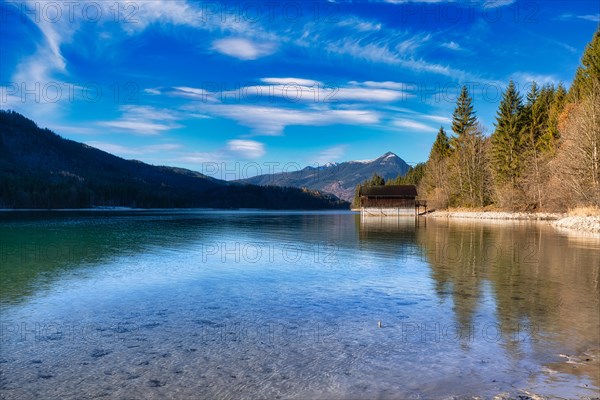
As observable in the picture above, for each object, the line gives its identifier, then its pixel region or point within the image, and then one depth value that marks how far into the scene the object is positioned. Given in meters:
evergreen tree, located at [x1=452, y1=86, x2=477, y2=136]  90.00
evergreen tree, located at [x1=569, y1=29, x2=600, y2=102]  52.06
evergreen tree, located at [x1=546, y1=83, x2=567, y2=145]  60.45
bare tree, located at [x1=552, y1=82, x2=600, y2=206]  41.35
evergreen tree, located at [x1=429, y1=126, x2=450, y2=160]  108.62
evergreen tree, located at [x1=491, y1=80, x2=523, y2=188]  69.31
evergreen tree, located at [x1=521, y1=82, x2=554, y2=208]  60.00
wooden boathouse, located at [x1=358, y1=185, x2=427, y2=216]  95.06
